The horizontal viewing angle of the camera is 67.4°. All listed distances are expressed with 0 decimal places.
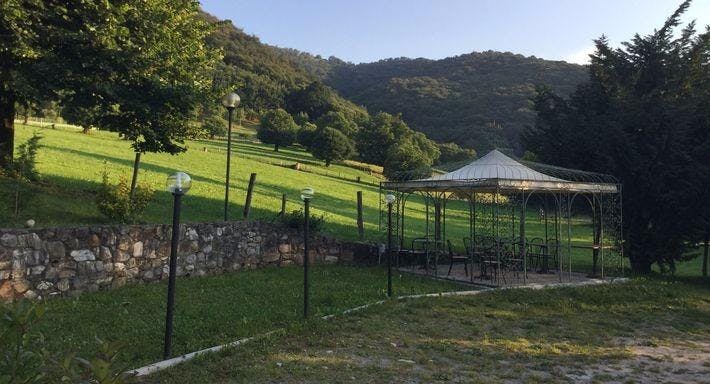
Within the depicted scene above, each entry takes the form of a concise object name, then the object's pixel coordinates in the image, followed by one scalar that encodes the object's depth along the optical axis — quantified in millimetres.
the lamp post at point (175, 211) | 5536
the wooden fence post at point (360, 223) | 15109
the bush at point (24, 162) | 9672
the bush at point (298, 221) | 12500
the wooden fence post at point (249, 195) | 12536
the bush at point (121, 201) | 10141
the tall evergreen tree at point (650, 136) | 13617
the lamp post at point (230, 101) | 11422
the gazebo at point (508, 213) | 11742
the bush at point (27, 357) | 2197
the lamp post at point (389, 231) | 9367
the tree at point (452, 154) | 56531
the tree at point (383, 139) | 48938
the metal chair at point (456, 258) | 12367
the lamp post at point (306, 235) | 7309
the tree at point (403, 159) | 41312
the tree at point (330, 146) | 42875
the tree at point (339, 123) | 50594
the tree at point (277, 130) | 50219
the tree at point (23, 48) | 9367
